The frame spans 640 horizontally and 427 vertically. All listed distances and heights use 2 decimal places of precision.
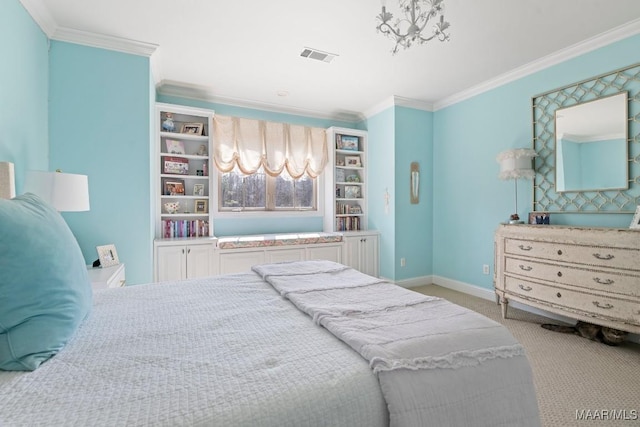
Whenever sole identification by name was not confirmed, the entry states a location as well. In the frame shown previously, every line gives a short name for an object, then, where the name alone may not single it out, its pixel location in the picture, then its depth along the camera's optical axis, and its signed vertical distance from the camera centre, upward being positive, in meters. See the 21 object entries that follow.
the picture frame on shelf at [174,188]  3.67 +0.32
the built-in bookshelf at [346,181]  4.61 +0.49
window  4.22 +0.31
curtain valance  3.99 +0.95
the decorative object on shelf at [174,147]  3.69 +0.83
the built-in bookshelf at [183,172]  3.59 +0.52
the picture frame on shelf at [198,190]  3.89 +0.30
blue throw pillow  0.82 -0.23
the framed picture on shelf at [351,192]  4.86 +0.33
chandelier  1.55 +1.03
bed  0.69 -0.43
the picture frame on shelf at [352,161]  4.82 +0.83
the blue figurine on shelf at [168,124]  3.63 +1.09
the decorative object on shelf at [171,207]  3.72 +0.08
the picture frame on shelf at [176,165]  3.65 +0.60
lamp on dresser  3.06 +0.48
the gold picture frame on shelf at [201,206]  3.88 +0.09
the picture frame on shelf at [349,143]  4.74 +1.12
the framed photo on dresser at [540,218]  2.99 -0.07
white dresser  2.15 -0.50
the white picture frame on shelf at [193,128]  3.76 +1.08
